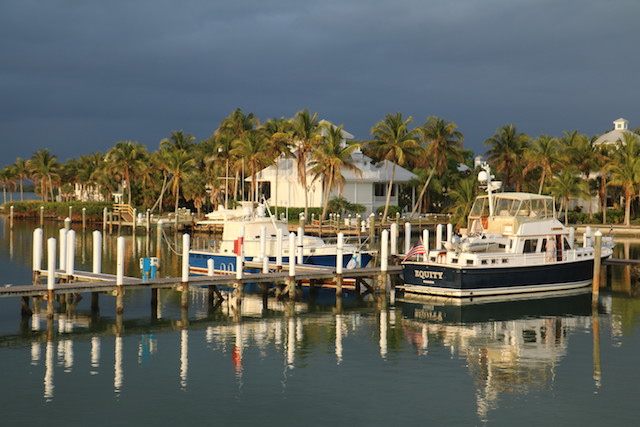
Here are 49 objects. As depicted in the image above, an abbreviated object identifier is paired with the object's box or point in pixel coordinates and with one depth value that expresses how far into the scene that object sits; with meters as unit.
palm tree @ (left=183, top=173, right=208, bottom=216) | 86.06
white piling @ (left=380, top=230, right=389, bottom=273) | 34.03
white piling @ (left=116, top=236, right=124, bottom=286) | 27.75
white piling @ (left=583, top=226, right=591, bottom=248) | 39.95
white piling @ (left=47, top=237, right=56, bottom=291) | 26.64
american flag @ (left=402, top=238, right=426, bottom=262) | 33.97
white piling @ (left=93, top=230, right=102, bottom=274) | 31.03
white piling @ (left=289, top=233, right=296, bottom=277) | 32.09
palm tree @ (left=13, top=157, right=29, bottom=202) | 120.50
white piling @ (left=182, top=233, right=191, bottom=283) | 29.39
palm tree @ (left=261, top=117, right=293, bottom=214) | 73.81
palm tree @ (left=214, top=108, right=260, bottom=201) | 87.94
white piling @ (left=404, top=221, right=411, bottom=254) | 40.28
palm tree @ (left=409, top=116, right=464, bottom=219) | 80.75
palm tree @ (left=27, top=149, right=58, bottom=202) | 107.50
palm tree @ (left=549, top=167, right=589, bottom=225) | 74.19
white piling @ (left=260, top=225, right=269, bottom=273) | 34.75
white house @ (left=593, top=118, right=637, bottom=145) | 104.64
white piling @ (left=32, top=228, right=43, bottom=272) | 29.09
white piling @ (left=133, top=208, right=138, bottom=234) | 73.07
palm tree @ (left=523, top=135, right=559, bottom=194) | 77.19
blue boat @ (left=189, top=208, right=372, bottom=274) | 37.50
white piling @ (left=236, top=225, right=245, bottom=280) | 30.76
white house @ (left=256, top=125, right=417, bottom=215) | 76.56
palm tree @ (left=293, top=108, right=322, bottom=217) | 71.81
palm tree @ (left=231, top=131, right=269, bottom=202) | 74.38
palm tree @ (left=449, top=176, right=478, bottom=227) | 69.81
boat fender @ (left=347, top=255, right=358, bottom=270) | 35.88
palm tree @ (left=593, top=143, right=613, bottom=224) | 77.19
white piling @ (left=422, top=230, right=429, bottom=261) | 34.50
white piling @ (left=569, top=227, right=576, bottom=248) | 36.56
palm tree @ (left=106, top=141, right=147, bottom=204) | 88.94
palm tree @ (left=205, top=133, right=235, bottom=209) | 82.31
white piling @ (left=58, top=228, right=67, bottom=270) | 30.98
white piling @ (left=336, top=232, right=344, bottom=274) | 32.84
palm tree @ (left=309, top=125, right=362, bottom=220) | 68.69
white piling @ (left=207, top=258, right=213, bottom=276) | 33.16
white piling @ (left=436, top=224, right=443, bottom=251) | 37.47
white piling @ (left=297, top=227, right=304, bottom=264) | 36.19
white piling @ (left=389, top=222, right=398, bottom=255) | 38.28
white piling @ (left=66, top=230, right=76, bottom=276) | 30.48
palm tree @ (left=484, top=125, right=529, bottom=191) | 82.50
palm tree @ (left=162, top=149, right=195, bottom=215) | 81.62
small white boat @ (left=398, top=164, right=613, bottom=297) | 32.97
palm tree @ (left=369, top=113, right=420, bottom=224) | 75.12
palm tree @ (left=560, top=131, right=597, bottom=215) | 77.88
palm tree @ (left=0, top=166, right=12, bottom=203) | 122.62
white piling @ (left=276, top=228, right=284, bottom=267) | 35.19
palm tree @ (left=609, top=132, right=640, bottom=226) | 72.50
